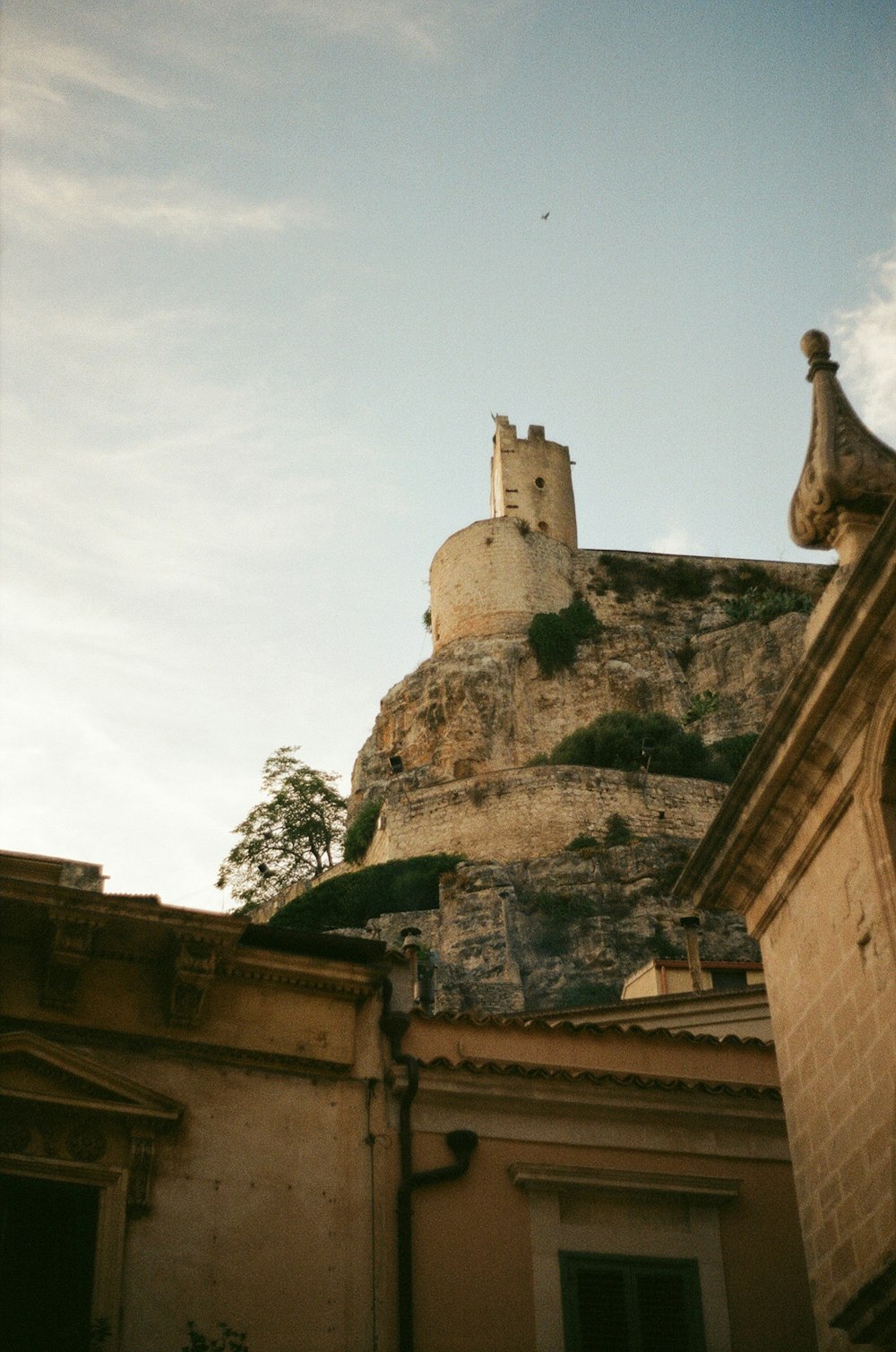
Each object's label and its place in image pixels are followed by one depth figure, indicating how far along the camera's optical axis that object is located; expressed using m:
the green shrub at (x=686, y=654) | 66.19
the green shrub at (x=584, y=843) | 50.75
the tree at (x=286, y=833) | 62.97
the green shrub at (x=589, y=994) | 41.44
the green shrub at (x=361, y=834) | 58.00
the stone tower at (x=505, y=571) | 66.50
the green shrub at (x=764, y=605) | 66.88
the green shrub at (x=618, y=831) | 51.12
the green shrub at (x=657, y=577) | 69.94
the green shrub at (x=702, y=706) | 62.66
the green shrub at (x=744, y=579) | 70.50
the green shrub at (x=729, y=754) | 56.41
